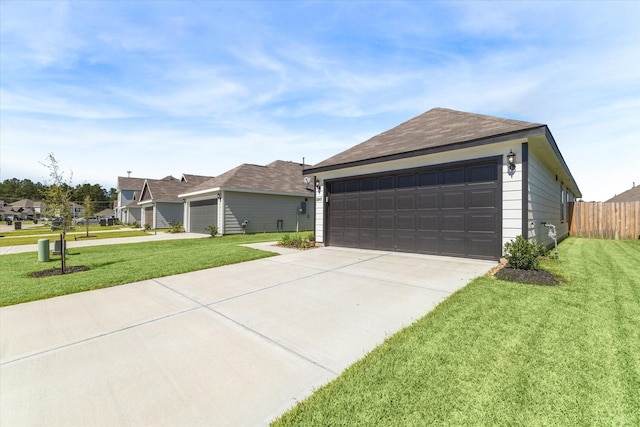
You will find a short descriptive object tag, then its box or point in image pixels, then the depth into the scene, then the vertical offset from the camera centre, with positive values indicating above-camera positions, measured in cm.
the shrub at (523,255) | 517 -85
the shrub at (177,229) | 2009 -123
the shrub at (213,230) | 1569 -103
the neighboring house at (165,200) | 2488 +127
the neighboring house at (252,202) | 1638 +74
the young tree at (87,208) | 1662 +28
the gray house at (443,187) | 621 +73
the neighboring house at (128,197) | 3453 +231
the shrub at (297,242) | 980 -112
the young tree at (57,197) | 768 +51
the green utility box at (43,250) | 812 -115
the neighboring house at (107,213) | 5938 -1
